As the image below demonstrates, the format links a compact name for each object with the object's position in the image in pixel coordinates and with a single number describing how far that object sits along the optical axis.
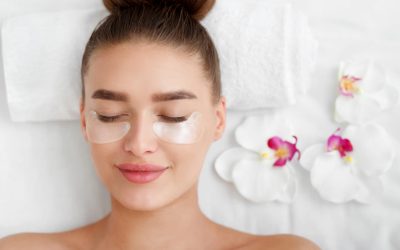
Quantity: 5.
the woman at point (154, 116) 1.31
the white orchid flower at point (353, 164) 1.58
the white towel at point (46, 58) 1.58
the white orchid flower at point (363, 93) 1.59
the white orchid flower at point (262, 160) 1.62
